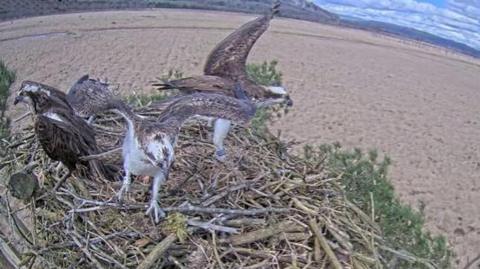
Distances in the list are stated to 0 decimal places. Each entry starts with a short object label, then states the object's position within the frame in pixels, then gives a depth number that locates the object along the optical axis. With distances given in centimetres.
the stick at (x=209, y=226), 234
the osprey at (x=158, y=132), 240
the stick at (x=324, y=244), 233
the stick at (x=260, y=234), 236
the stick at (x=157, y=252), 214
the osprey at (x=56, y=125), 253
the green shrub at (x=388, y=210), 325
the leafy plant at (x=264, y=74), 492
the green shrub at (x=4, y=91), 399
